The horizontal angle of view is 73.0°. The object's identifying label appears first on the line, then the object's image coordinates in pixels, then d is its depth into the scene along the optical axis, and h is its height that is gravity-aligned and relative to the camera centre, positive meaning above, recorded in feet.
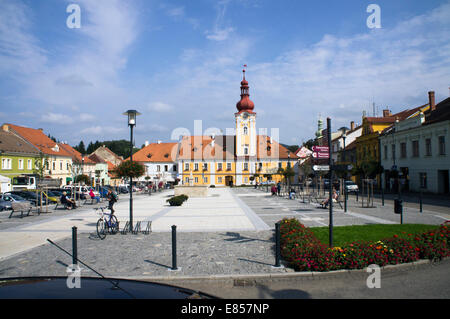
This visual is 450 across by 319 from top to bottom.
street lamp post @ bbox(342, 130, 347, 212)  58.34 -5.16
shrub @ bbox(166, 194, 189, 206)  79.61 -8.15
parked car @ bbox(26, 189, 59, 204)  92.43 -8.45
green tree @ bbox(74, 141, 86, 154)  414.78 +32.33
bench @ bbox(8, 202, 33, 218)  59.47 -7.13
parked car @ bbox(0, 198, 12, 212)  76.83 -8.80
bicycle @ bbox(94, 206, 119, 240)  38.65 -7.48
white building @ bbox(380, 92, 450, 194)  101.45 +7.43
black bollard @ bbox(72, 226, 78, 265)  26.63 -6.21
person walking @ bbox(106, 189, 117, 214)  43.95 -3.97
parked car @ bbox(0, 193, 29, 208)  80.62 -7.31
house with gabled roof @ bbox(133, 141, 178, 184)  245.84 +6.68
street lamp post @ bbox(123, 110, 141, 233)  43.60 +7.71
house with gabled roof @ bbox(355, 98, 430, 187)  147.23 +20.19
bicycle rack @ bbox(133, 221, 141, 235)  41.28 -8.26
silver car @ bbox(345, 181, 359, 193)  118.25 -6.78
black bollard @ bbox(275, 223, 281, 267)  25.22 -6.60
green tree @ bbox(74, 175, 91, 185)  133.49 -3.80
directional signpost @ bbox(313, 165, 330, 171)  27.04 +0.26
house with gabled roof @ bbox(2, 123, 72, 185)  153.58 +11.40
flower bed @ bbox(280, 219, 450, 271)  23.90 -6.76
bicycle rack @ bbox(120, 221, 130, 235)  41.15 -8.27
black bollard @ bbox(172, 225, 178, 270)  25.17 -7.28
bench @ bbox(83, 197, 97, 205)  91.94 -9.73
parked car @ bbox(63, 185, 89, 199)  96.15 -7.18
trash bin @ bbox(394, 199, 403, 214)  39.36 -4.74
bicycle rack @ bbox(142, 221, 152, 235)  41.29 -8.30
